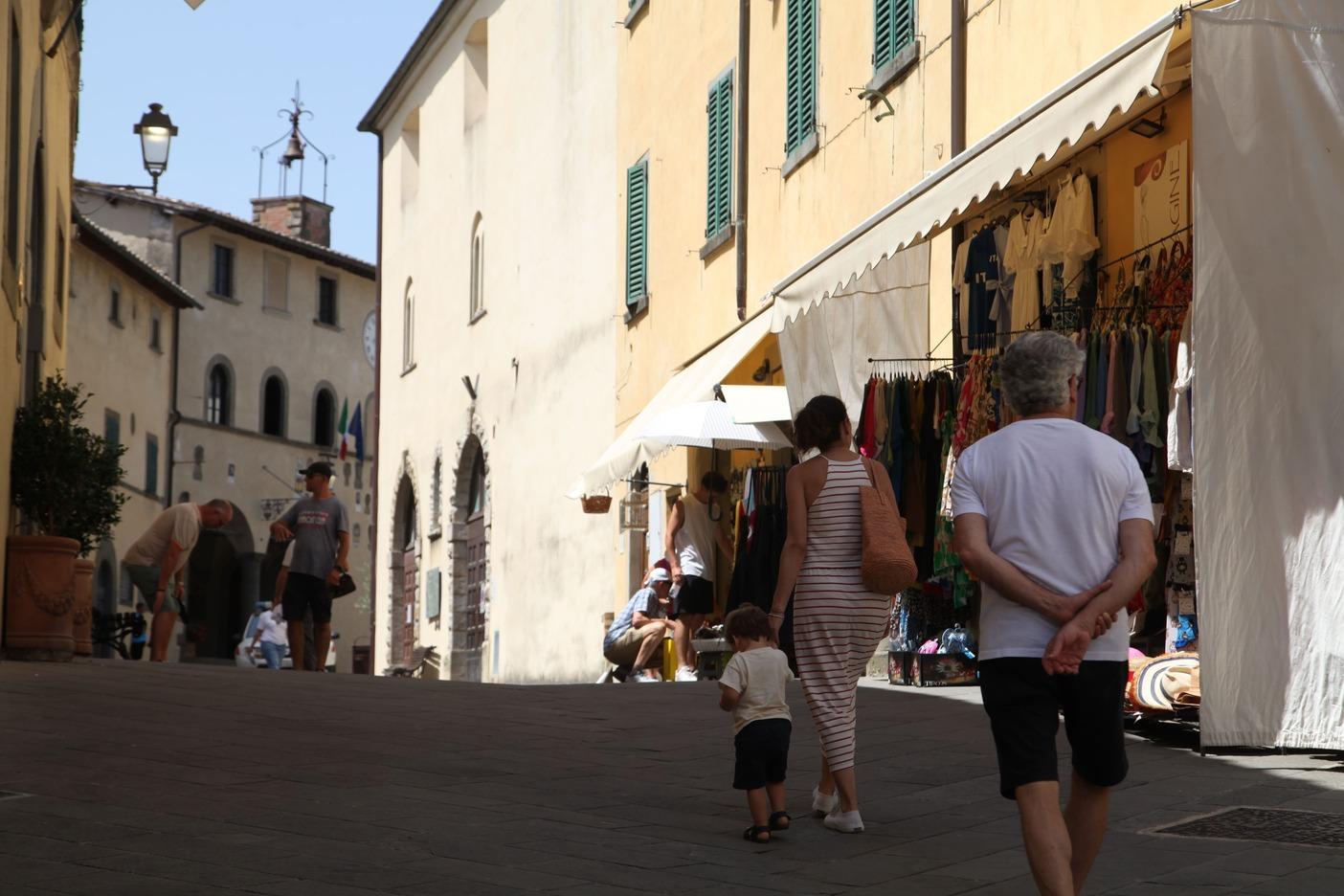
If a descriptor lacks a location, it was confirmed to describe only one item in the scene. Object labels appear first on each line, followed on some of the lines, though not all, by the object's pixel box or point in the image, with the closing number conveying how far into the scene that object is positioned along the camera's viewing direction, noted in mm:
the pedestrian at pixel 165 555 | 16078
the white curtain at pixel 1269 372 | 7836
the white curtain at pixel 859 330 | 13820
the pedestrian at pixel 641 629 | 17031
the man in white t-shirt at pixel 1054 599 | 4707
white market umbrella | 14789
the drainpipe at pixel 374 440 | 34406
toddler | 6723
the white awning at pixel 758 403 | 14586
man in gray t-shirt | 15109
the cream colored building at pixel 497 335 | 23703
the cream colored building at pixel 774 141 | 12344
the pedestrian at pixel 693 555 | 15953
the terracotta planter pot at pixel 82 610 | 15242
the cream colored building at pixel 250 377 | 49438
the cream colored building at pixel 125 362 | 40500
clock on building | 56125
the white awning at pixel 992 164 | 8281
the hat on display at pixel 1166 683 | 8742
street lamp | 21516
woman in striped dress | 7070
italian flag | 53828
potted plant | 14539
